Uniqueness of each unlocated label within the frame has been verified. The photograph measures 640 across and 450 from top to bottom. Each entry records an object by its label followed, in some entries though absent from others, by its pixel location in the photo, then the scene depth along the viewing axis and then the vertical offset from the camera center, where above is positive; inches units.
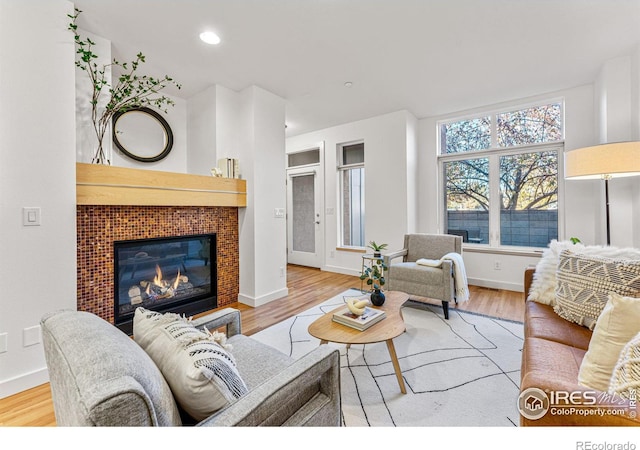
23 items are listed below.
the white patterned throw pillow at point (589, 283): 57.0 -13.3
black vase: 83.4 -22.0
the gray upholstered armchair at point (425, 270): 112.7 -19.9
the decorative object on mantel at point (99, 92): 89.6 +44.7
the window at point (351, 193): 193.8 +20.9
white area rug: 60.3 -39.9
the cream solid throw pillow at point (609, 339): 40.1 -17.9
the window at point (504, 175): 145.6 +25.9
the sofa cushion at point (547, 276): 71.7 -14.3
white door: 211.8 +4.7
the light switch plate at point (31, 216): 71.0 +2.8
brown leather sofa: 30.6 -22.5
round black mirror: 116.0 +39.8
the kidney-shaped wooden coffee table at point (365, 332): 64.4 -25.9
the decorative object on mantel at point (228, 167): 130.3 +26.8
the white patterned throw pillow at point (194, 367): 30.7 -16.1
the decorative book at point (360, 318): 69.7 -24.2
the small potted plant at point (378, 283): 82.0 -17.9
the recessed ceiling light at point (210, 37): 93.2 +63.1
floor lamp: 86.7 +19.0
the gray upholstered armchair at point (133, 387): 23.3 -15.6
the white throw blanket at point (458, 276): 115.3 -22.2
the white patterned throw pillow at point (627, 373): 32.8 -18.4
